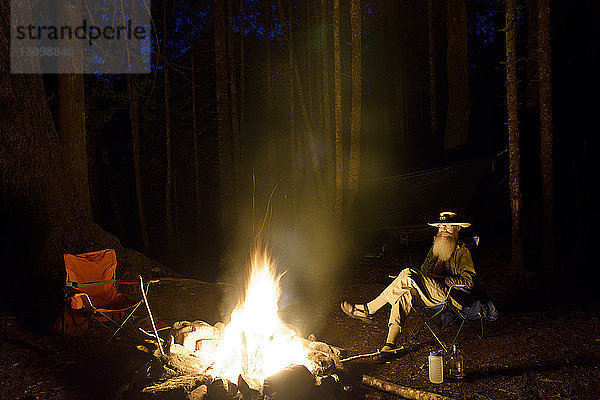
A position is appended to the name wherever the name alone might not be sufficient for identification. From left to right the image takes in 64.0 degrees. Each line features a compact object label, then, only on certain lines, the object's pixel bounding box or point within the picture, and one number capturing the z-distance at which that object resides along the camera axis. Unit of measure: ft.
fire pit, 9.04
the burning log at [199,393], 8.84
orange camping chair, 12.90
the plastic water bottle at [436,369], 10.41
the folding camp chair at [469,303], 12.09
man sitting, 12.25
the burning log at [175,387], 8.97
